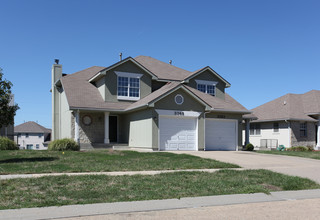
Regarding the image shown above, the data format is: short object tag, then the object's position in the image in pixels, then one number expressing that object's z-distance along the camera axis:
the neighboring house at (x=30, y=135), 61.31
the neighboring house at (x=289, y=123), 32.16
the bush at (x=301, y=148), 29.81
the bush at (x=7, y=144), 21.56
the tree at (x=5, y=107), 14.89
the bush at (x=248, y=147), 26.80
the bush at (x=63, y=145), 20.73
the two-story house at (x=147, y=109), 22.62
